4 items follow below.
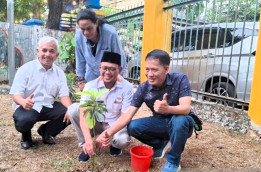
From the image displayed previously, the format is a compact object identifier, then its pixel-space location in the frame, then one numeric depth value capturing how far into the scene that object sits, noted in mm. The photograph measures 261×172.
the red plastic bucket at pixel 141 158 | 2256
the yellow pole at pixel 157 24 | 5078
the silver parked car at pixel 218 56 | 3727
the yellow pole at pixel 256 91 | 3188
